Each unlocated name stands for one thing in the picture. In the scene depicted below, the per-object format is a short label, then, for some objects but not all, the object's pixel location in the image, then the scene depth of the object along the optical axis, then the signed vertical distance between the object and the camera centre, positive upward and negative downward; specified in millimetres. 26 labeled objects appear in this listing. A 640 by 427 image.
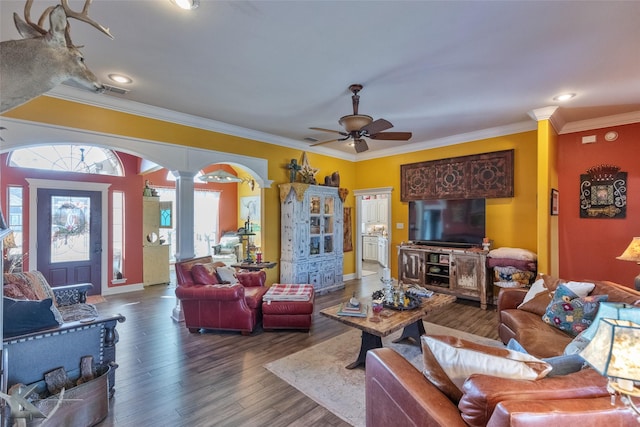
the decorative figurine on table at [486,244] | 4746 -467
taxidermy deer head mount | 1169 +651
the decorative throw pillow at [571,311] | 2508 -837
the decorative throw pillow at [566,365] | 1390 -708
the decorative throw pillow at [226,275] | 3939 -801
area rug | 2305 -1455
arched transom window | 4996 +978
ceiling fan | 3173 +944
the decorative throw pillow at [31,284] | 2680 -654
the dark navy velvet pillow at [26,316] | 1929 -681
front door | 5078 -381
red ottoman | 3664 -1194
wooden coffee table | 2571 -962
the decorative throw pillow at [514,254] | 4273 -576
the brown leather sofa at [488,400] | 1021 -702
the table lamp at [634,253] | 3115 -412
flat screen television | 4949 -127
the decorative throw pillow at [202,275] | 3750 -770
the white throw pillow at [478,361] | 1250 -643
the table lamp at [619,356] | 1054 -526
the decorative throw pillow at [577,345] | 1769 -797
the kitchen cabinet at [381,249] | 8469 -1012
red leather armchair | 3561 -1064
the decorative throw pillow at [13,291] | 2467 -647
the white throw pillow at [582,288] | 2717 -675
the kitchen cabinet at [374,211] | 9237 +113
